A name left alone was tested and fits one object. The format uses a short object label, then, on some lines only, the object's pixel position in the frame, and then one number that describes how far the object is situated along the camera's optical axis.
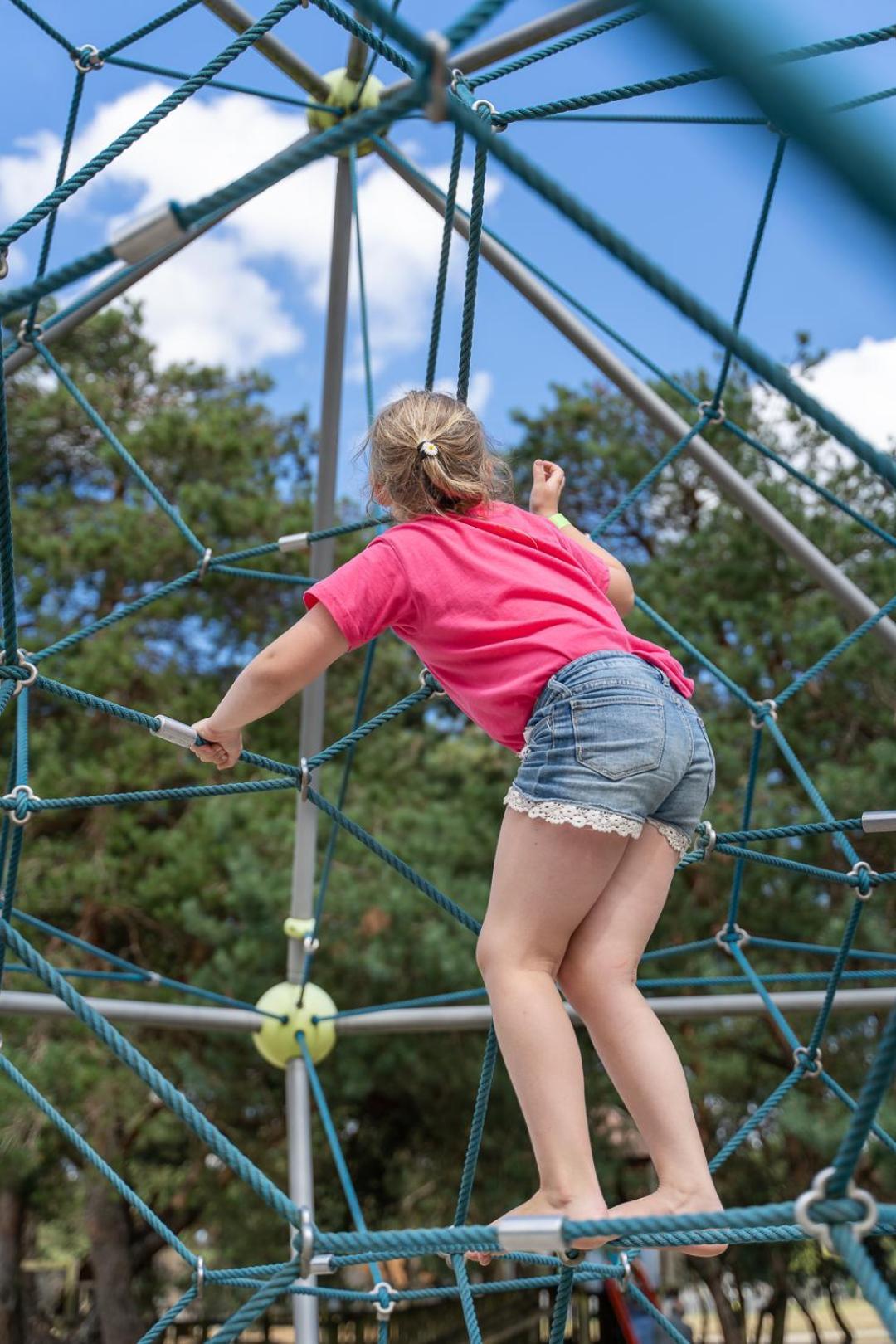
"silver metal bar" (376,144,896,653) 2.36
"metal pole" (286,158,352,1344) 2.45
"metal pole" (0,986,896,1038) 2.47
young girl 1.08
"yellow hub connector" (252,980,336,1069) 2.72
